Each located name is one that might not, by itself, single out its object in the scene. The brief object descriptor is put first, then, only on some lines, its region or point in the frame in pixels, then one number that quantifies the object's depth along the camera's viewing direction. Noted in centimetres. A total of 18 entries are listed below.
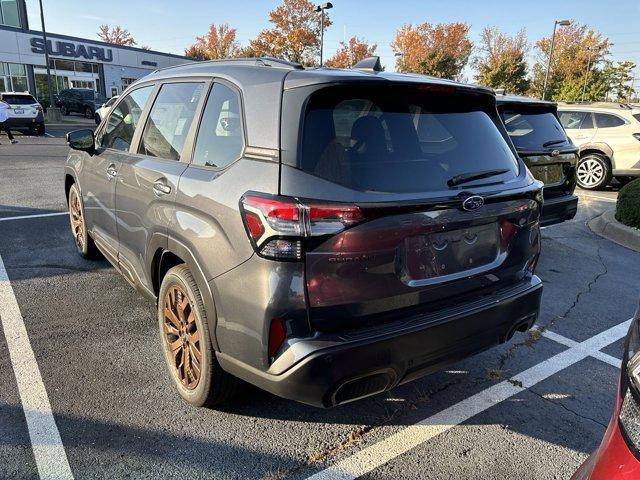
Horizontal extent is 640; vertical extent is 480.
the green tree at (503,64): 4388
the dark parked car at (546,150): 566
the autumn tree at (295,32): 4806
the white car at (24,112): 1911
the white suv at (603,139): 1038
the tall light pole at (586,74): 4592
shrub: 705
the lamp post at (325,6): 2369
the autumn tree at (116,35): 7225
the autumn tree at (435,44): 5353
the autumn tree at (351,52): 5559
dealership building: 3425
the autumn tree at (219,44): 5756
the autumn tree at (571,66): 4716
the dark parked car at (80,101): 3144
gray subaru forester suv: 208
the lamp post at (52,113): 2727
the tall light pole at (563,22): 3219
